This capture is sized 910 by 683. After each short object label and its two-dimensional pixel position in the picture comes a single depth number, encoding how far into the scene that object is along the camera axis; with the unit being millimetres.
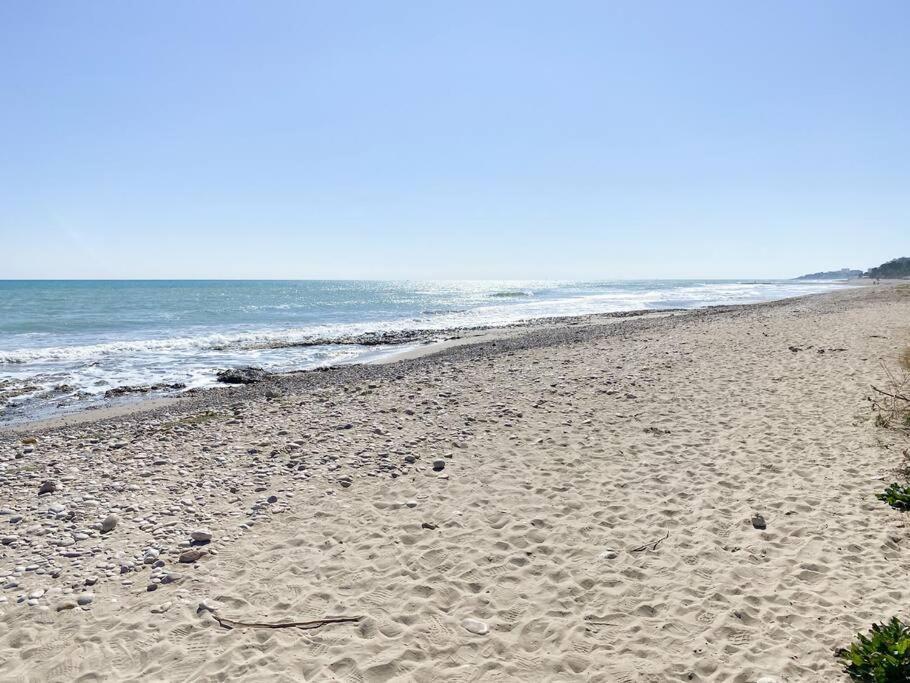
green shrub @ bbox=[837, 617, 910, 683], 3195
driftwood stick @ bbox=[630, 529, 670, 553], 5137
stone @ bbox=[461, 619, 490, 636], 4109
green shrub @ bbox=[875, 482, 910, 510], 5621
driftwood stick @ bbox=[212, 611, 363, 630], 4164
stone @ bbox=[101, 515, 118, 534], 5721
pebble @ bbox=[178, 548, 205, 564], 5105
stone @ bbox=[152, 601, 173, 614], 4375
